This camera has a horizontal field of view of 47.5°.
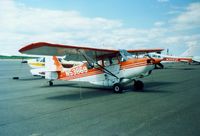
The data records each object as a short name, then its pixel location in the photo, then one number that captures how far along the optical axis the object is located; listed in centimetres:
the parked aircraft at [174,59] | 3481
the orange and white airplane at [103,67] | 1051
